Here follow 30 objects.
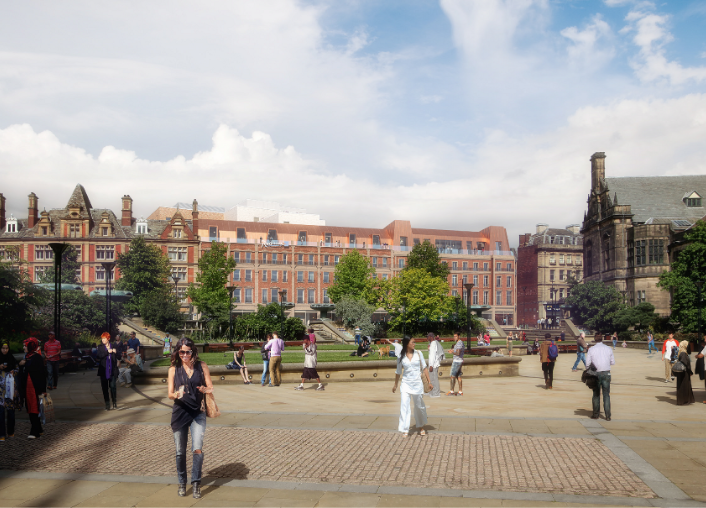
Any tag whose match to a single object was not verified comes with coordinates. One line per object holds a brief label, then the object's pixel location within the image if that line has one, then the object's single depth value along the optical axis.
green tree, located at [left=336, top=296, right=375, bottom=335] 49.56
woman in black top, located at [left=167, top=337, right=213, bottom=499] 6.94
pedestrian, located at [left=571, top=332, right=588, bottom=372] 24.32
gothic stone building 64.38
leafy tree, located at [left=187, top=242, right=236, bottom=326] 54.78
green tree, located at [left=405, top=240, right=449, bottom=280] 68.38
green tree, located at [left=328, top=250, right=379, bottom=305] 64.88
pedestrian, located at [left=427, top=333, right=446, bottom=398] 14.09
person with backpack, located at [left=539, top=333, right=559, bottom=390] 18.56
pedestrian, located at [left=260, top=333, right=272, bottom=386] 18.47
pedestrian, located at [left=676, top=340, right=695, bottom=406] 14.62
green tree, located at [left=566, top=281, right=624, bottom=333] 60.94
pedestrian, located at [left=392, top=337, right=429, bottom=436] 10.55
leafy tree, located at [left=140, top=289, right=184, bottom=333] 51.38
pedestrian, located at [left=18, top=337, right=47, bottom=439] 10.66
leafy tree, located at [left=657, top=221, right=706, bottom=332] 43.72
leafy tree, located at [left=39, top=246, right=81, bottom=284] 67.94
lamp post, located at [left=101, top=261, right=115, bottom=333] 29.60
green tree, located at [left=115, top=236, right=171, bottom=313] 64.38
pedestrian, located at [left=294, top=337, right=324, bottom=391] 17.77
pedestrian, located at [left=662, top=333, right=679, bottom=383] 20.69
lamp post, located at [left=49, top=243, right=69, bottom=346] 16.77
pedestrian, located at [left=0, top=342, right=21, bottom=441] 10.48
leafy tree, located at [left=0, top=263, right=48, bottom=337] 30.03
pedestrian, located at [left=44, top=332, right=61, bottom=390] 17.08
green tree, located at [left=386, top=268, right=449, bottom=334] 53.66
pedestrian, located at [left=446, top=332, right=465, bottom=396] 16.62
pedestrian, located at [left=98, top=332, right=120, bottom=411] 13.72
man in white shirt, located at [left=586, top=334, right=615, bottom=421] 12.13
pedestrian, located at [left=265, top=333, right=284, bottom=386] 17.84
